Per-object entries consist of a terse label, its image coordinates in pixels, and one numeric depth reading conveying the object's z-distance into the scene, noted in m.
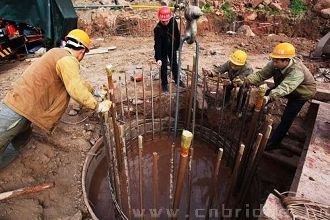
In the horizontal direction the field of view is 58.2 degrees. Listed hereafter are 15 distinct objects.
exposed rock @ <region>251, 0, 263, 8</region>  9.91
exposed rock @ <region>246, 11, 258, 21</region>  9.72
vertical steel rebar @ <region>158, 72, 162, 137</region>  5.31
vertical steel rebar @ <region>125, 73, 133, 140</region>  5.08
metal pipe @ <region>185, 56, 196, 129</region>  4.61
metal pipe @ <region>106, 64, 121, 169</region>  3.97
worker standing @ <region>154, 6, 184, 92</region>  5.37
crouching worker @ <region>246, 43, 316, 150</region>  4.05
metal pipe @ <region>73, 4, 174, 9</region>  9.02
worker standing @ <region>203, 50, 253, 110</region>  4.95
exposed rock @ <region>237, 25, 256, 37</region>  9.38
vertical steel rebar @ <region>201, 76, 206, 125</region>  4.87
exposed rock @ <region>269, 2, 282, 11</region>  9.76
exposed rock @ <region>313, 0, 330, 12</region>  9.34
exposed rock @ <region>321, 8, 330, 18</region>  9.10
